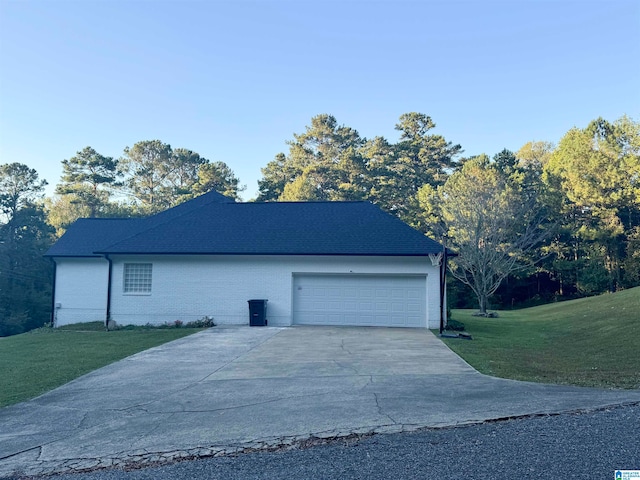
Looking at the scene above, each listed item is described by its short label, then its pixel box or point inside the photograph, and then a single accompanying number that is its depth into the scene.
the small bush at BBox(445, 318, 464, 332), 16.37
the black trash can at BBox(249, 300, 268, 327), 17.09
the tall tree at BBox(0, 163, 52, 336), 33.78
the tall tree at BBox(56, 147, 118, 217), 45.41
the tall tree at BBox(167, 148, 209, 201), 52.75
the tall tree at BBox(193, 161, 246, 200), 47.22
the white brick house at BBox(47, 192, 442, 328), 17.11
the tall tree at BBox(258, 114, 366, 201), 43.62
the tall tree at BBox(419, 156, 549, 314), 26.61
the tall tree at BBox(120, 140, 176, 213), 51.34
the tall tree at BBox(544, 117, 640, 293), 32.62
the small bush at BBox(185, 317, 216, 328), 17.45
